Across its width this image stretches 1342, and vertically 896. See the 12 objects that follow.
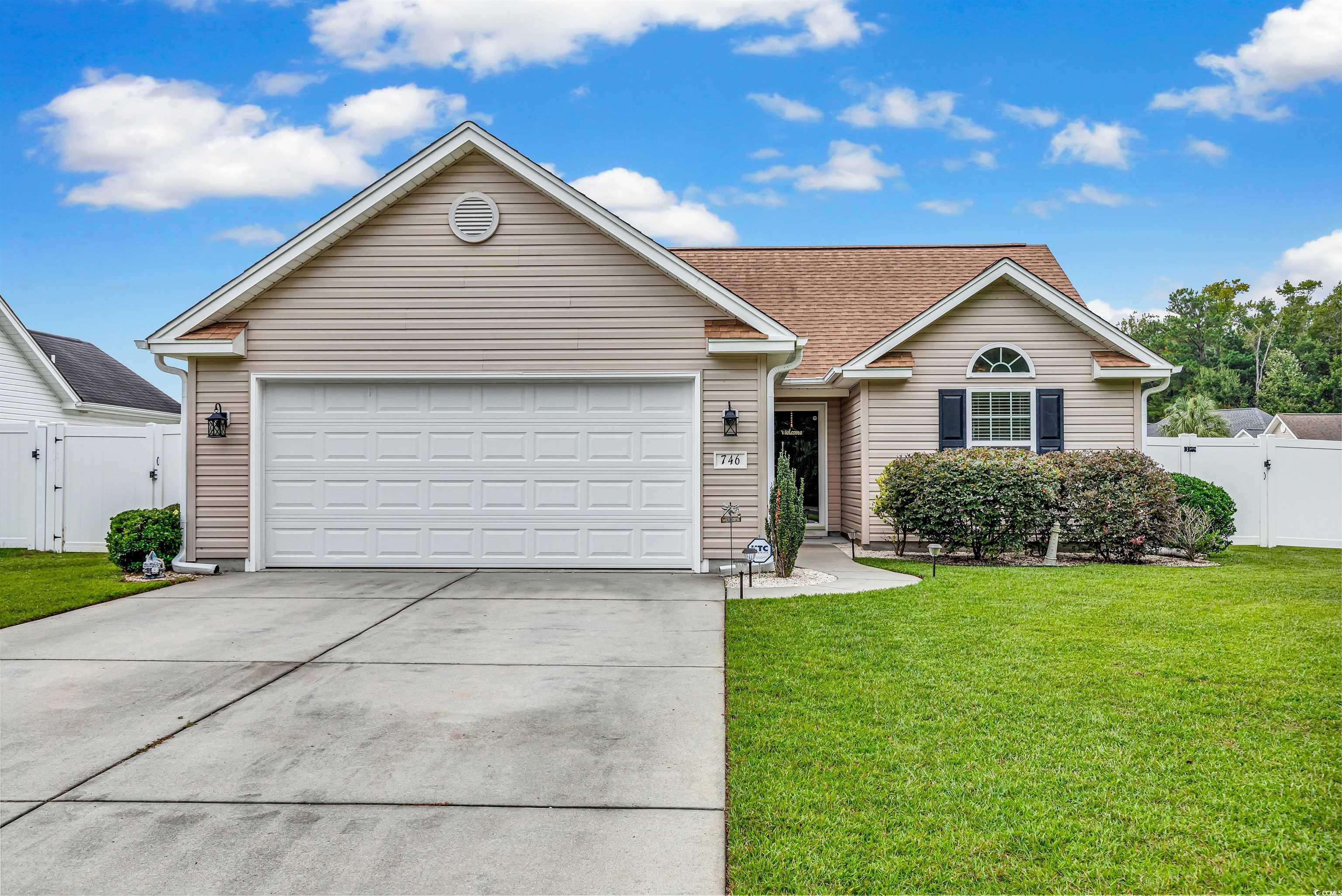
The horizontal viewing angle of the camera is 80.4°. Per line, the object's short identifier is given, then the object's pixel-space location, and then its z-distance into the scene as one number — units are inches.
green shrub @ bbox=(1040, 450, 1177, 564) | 409.1
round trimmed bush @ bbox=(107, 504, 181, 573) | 381.7
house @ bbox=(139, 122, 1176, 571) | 379.2
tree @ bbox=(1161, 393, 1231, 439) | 1267.2
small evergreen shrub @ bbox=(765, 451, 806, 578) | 353.1
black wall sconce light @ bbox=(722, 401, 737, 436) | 374.3
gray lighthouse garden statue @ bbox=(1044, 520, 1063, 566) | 408.2
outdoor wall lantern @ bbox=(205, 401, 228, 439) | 383.9
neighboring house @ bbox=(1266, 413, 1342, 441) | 1402.6
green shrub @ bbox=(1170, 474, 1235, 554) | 442.0
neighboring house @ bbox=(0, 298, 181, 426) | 654.5
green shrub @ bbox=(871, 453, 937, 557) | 426.0
